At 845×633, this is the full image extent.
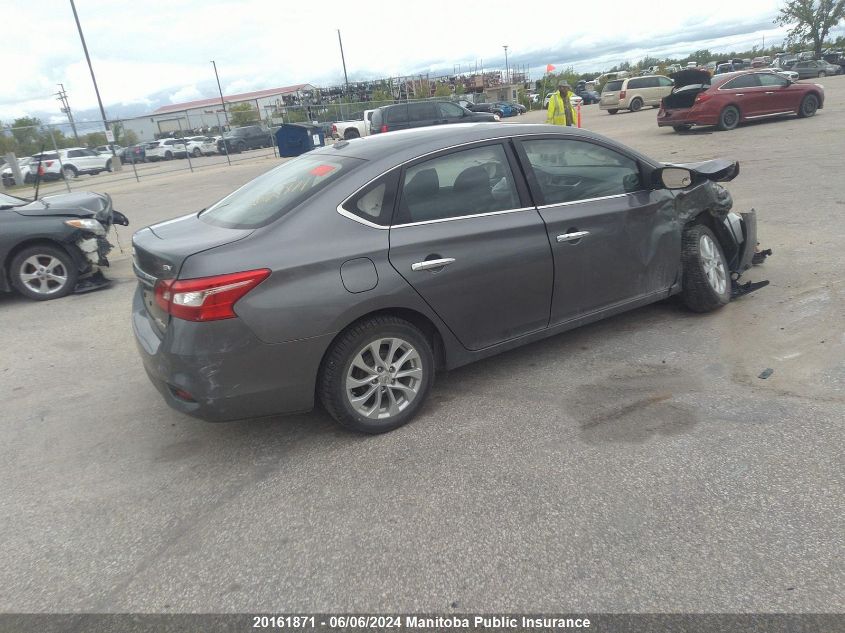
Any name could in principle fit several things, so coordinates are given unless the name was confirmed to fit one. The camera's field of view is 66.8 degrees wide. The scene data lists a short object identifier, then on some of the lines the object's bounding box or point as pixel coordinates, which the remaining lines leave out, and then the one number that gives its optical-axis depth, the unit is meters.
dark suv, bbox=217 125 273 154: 37.25
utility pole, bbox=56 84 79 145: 37.18
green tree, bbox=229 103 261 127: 44.60
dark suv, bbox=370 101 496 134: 20.50
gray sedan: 3.24
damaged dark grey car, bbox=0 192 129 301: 7.08
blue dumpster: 26.03
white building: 31.04
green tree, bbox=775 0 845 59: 61.09
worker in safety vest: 14.07
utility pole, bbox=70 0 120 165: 29.95
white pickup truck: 30.52
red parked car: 18.17
